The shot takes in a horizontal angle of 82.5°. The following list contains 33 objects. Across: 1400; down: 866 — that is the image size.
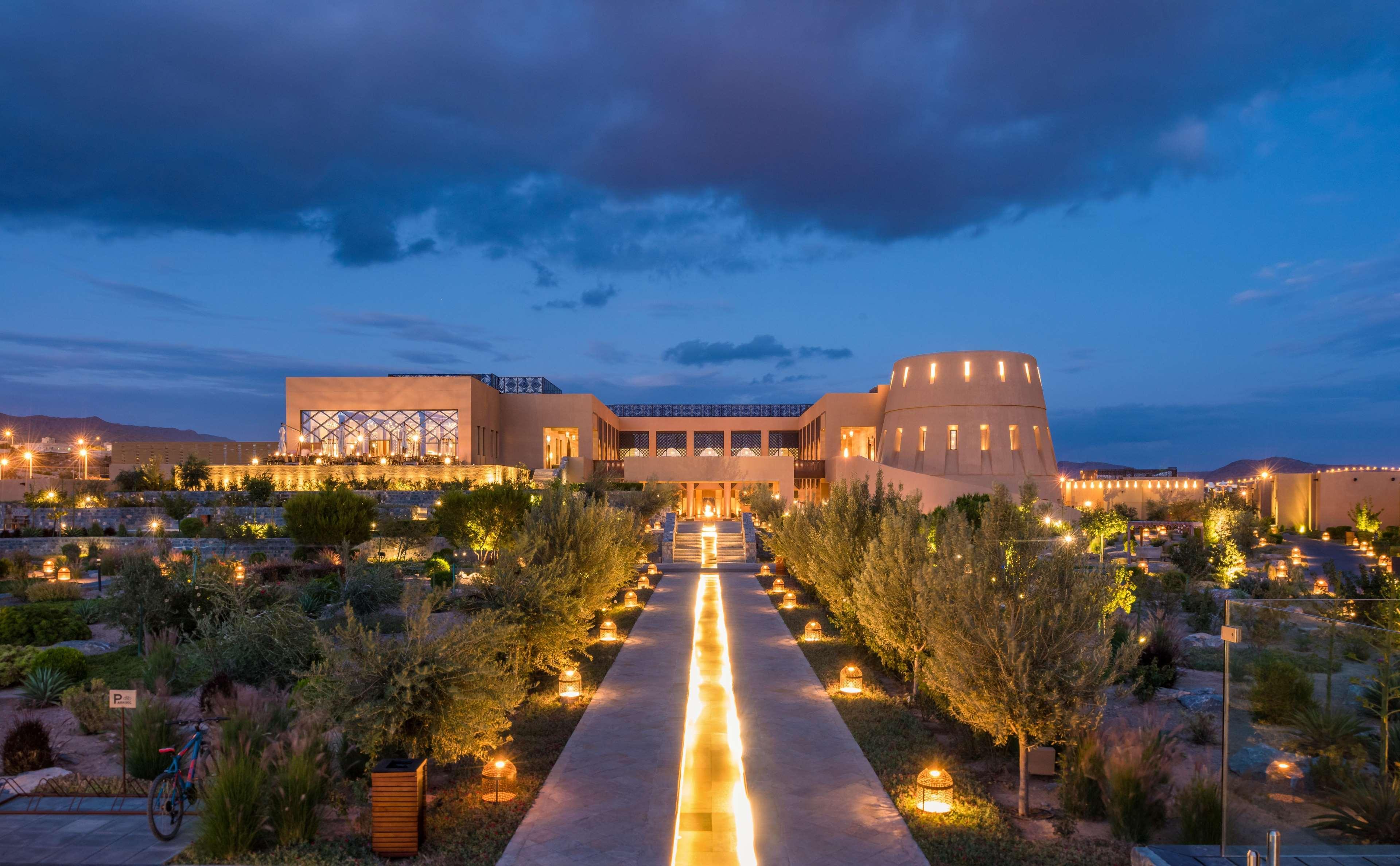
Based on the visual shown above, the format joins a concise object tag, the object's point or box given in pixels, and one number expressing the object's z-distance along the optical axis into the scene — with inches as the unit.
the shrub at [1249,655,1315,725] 237.3
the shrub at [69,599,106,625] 663.8
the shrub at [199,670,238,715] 404.5
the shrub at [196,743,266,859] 259.6
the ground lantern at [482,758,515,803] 316.2
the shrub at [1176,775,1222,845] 258.4
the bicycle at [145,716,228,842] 272.5
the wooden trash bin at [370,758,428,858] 263.4
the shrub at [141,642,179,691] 460.4
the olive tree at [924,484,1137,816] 292.0
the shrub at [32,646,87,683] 481.4
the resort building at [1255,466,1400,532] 1879.9
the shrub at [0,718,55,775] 331.0
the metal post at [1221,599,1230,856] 242.7
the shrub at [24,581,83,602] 783.7
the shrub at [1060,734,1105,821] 295.3
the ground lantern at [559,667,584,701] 471.2
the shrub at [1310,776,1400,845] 230.2
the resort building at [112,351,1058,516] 1541.6
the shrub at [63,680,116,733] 389.4
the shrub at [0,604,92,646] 582.2
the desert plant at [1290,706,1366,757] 235.3
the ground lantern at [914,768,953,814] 302.5
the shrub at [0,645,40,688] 480.4
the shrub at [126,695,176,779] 330.0
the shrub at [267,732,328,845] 268.4
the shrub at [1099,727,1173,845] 272.8
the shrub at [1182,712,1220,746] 387.2
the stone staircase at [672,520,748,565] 1337.4
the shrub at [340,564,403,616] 724.7
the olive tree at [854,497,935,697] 453.4
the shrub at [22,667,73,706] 440.5
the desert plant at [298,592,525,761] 290.4
